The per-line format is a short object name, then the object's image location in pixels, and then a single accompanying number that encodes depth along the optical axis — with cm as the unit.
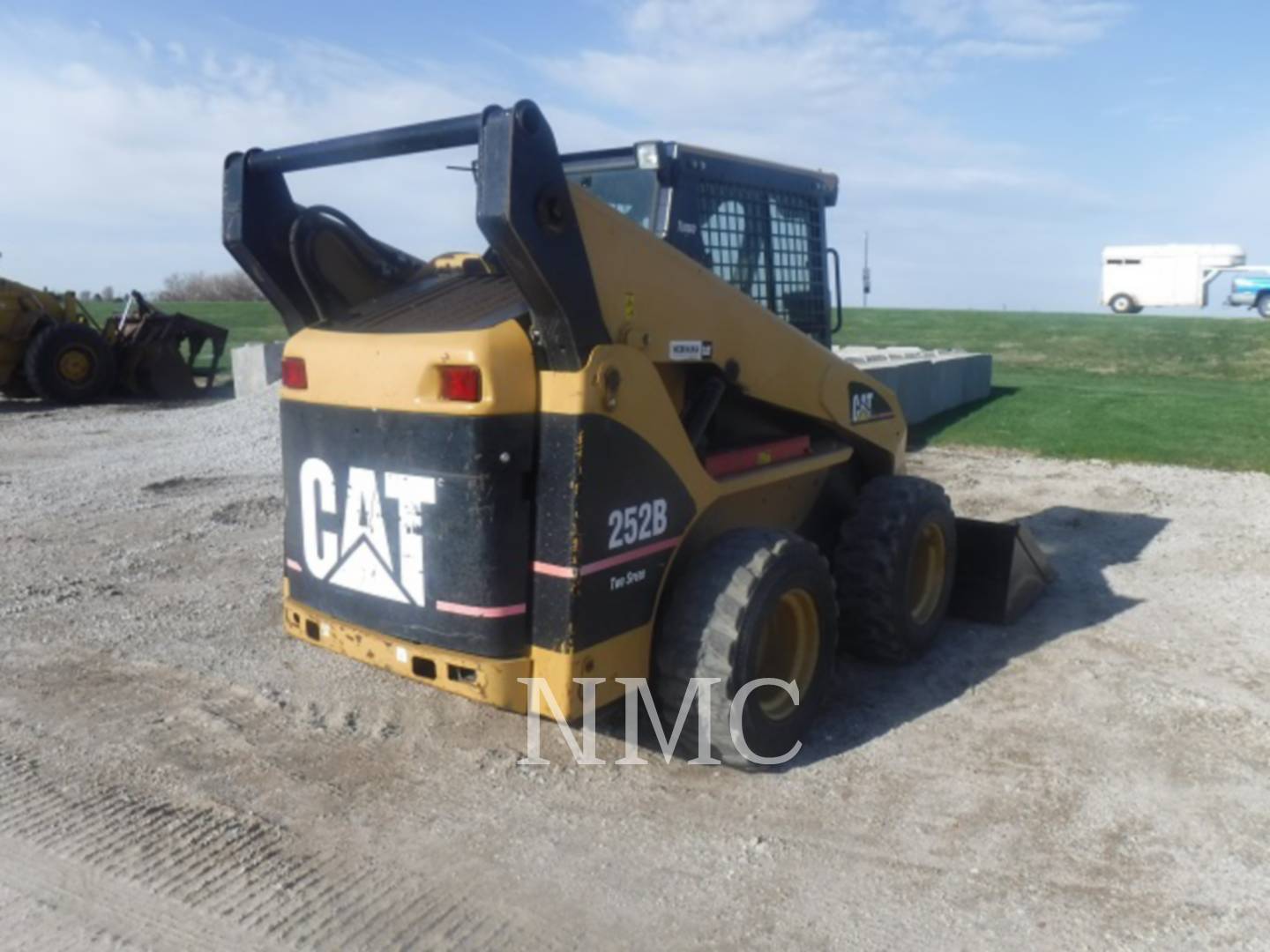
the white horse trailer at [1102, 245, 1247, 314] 3850
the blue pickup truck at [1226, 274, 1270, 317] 3644
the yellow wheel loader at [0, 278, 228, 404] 1720
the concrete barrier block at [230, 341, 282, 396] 1680
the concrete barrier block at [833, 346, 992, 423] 1293
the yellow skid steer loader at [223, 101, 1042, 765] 372
